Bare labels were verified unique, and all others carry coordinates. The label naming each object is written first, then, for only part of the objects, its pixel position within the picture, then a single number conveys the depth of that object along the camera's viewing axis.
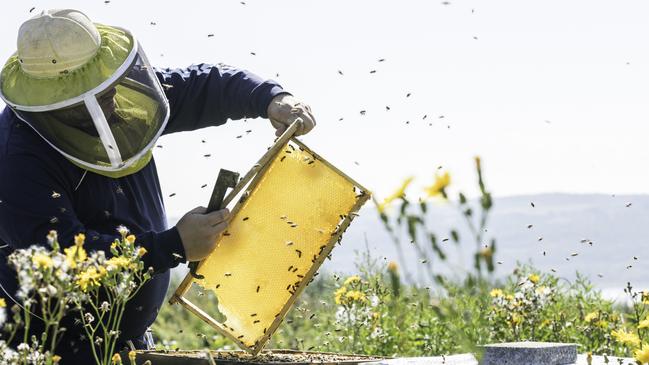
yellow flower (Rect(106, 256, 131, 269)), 6.17
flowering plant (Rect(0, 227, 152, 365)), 5.50
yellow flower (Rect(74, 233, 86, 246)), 5.68
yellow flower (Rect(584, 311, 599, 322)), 11.09
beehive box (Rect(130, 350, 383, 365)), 7.51
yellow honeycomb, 8.09
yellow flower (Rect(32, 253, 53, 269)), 5.48
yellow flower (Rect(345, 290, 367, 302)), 11.67
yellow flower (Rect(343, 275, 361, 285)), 12.18
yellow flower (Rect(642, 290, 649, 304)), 8.17
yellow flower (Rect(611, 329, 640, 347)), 6.91
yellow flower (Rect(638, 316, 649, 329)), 6.91
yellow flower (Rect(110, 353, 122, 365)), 6.30
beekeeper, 7.92
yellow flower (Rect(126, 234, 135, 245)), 6.36
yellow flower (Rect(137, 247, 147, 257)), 6.32
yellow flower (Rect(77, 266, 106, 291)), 5.86
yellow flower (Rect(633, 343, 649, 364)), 6.30
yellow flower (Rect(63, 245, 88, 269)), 5.63
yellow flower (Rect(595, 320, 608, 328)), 11.08
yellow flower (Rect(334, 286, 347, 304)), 11.74
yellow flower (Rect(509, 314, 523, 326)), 11.75
